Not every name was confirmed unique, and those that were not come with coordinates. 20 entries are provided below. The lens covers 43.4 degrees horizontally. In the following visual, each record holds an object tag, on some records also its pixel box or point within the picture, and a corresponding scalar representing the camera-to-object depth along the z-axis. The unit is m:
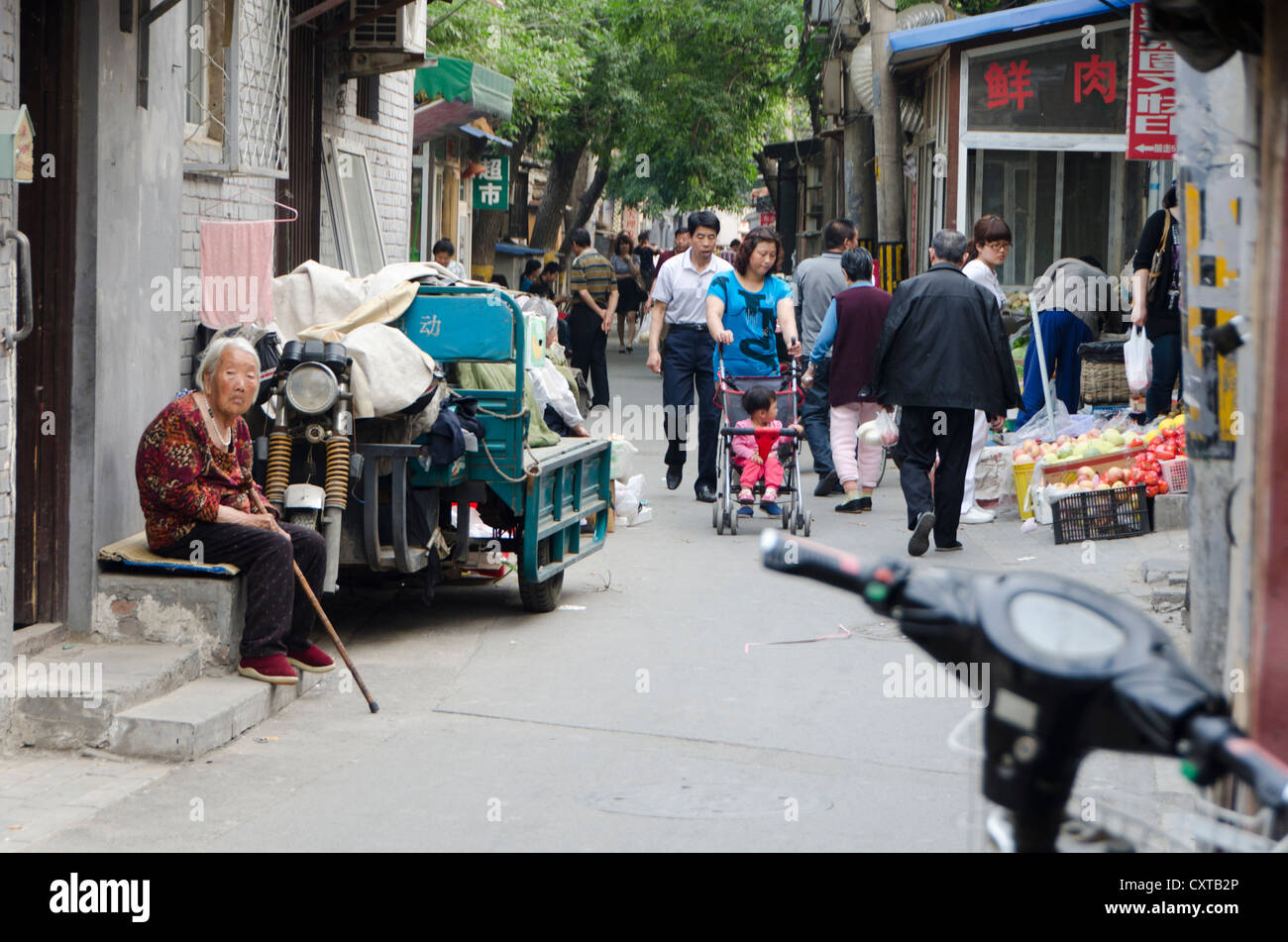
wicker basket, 13.03
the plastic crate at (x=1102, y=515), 9.95
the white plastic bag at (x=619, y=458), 10.50
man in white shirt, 12.14
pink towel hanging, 8.00
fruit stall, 9.96
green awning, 16.41
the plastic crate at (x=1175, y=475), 9.94
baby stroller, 10.49
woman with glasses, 11.03
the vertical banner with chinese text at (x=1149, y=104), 10.70
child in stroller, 10.77
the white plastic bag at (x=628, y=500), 11.28
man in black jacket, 9.76
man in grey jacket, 12.92
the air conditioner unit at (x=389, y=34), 12.41
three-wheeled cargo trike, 7.37
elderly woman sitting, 6.43
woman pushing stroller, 11.51
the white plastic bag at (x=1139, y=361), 11.56
